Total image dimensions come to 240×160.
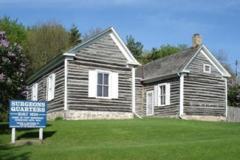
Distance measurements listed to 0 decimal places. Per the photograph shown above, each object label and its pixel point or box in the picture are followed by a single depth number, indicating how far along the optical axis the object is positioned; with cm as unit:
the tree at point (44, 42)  4420
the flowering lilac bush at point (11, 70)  1642
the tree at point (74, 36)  4860
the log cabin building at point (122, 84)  2209
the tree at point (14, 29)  4433
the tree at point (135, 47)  5808
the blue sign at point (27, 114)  1442
